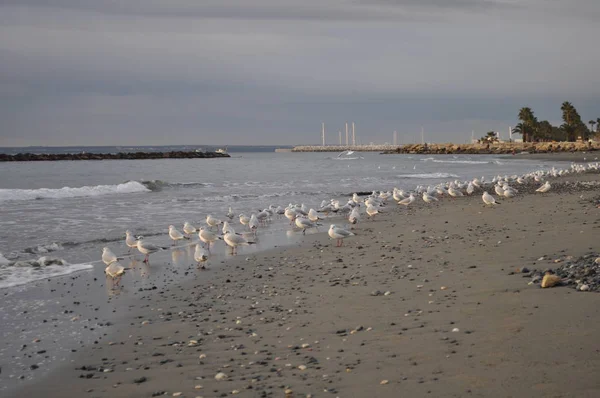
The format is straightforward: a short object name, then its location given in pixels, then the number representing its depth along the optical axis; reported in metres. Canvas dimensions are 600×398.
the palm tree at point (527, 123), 111.50
